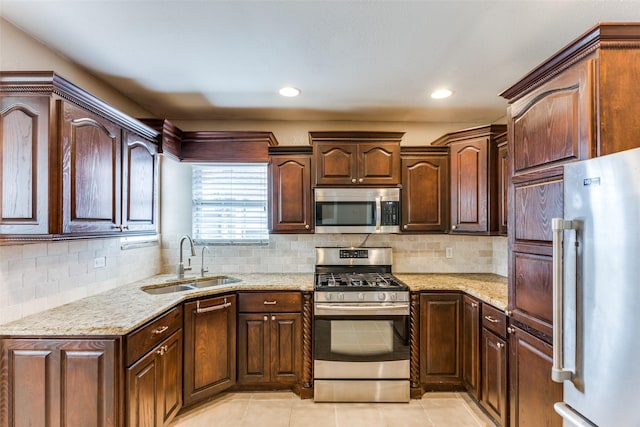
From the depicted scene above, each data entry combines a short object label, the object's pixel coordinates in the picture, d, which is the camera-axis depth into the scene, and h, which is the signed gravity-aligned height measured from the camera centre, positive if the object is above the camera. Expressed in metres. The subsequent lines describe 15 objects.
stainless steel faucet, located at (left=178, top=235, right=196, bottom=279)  3.04 -0.48
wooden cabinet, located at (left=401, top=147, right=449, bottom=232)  3.14 +0.25
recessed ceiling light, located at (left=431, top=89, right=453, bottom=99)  2.66 +1.04
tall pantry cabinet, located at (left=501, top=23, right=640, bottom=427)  1.32 +0.32
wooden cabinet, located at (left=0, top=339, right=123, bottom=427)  1.62 -0.86
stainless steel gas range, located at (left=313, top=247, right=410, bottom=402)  2.63 -1.07
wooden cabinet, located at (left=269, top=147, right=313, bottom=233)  3.10 +0.25
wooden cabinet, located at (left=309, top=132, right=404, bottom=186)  3.05 +0.53
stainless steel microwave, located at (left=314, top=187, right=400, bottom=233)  3.04 +0.05
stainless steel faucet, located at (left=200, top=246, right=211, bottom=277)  3.17 -0.55
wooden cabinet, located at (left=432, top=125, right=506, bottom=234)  2.77 +0.33
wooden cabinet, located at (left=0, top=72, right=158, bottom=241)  1.60 +0.30
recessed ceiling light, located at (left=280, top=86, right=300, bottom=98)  2.60 +1.04
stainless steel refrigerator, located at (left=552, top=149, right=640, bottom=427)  1.04 -0.28
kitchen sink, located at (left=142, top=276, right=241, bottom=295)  2.77 -0.65
